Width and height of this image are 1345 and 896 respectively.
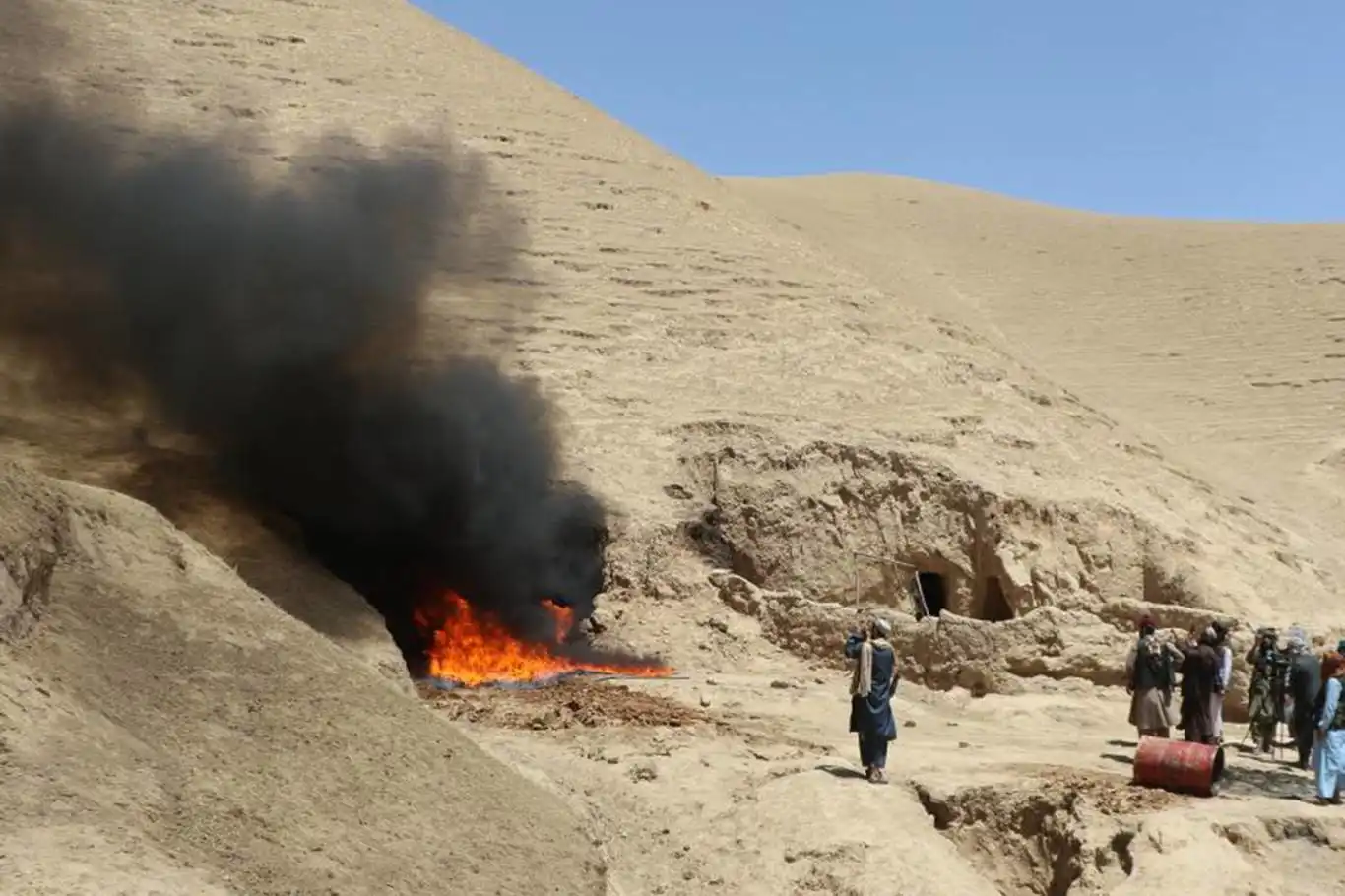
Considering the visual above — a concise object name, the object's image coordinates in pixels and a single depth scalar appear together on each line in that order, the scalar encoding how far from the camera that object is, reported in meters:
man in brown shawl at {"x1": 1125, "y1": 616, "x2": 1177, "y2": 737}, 10.28
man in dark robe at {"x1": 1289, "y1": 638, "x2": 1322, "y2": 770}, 9.95
